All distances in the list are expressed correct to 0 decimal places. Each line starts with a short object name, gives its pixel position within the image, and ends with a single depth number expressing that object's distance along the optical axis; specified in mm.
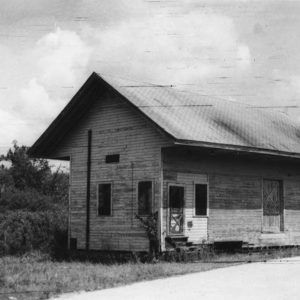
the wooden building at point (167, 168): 20438
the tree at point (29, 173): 58281
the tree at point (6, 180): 55206
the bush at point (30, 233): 23531
